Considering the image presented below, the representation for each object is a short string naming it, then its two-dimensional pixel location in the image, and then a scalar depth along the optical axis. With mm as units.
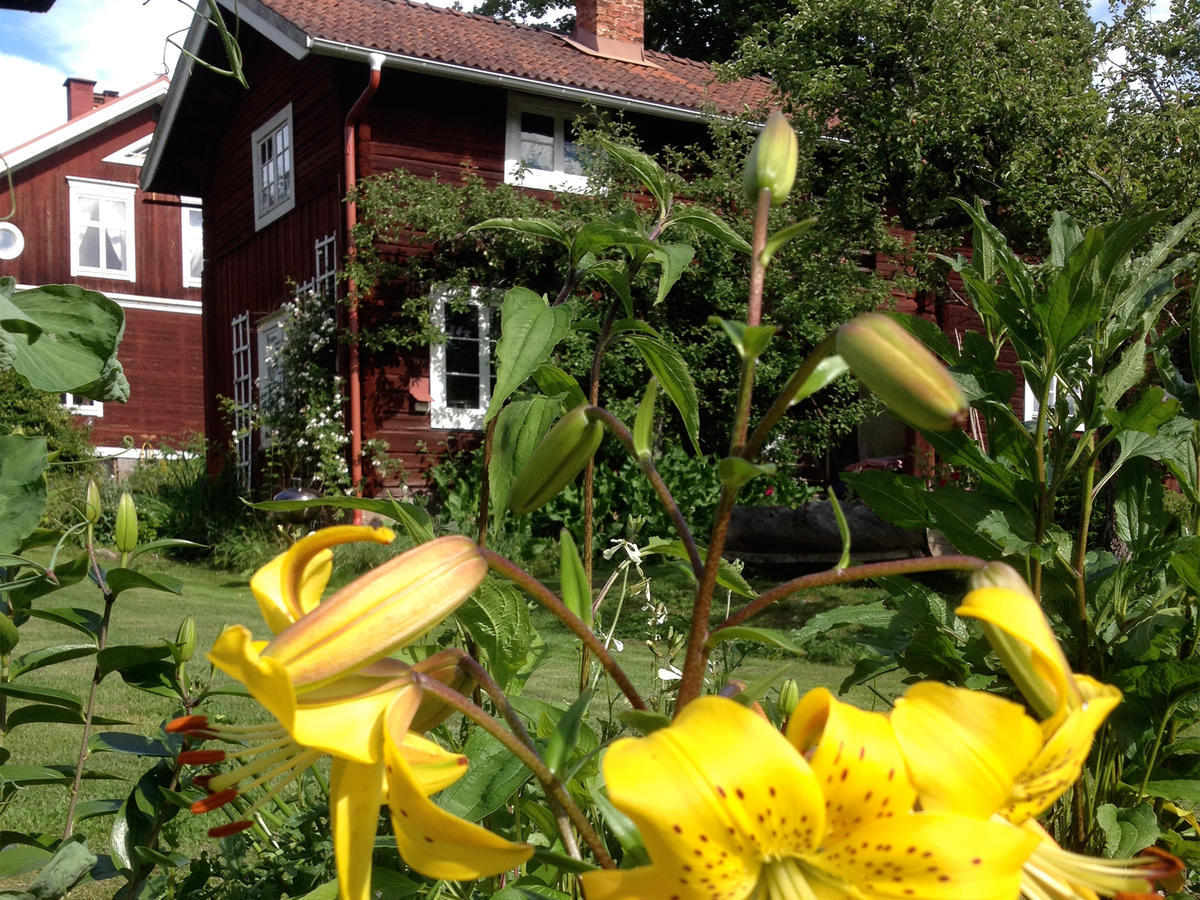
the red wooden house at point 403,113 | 10984
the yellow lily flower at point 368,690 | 513
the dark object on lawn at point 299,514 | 9572
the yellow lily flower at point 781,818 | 464
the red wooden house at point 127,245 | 20859
